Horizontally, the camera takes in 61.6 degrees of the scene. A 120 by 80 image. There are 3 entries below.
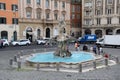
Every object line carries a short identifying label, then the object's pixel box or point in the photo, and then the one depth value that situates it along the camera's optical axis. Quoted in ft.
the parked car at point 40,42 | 71.49
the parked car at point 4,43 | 59.18
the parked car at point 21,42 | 65.04
